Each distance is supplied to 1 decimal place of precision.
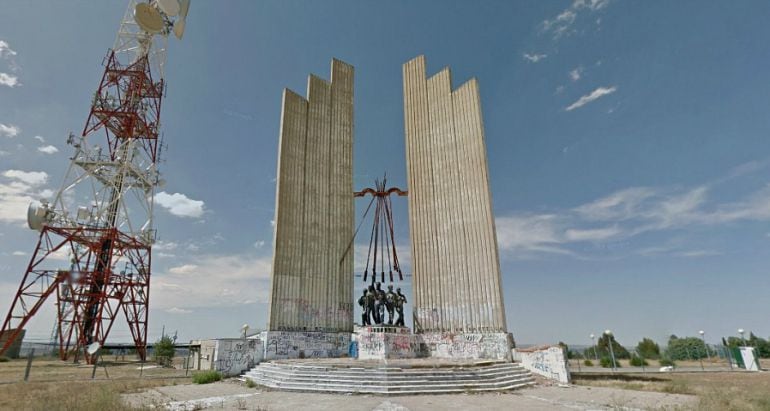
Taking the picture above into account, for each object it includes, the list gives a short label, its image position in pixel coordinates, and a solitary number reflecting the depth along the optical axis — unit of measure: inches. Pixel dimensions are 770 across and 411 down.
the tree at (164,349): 946.7
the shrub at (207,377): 521.1
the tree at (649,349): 1219.9
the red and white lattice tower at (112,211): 904.9
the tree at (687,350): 1152.2
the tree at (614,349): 1208.8
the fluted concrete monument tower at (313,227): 689.0
